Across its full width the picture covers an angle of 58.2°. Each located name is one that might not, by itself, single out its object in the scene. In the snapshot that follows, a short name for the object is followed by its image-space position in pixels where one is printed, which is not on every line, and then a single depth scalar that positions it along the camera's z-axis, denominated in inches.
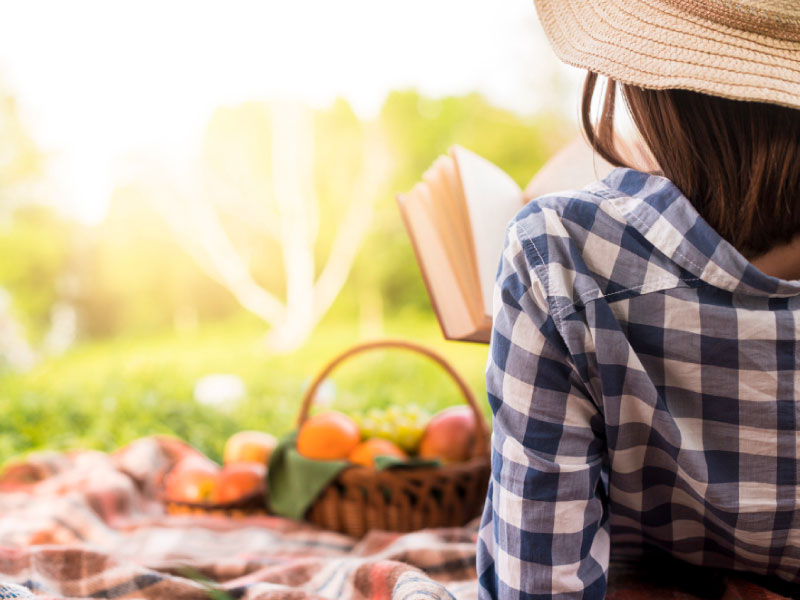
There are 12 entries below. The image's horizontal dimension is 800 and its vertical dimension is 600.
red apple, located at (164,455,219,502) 64.7
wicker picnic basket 55.9
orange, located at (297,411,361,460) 59.8
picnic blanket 38.8
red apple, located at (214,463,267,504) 63.9
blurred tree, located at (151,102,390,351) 177.0
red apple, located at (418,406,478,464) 61.2
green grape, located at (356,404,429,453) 64.3
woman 26.1
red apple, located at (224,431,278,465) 69.8
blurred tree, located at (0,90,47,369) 145.6
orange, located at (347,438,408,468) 59.4
